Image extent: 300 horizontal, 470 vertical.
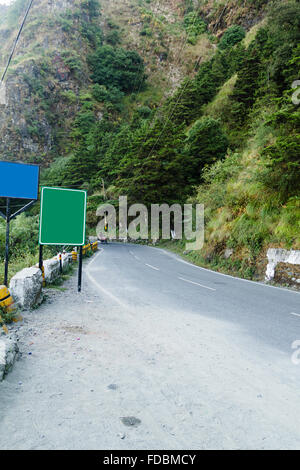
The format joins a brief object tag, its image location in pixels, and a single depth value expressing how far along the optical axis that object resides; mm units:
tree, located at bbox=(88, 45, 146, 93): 96138
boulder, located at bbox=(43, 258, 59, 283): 9140
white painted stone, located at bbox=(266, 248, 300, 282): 11500
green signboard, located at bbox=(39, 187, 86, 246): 8188
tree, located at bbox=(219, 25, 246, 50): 70500
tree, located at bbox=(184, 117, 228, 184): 32781
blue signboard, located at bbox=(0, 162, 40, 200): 7516
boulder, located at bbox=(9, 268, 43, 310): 6410
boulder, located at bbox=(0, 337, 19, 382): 3459
